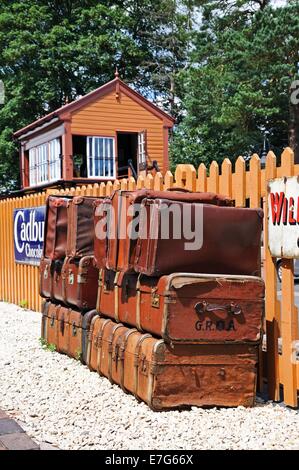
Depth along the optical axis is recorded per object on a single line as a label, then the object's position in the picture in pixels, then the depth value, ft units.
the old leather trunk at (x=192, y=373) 14.51
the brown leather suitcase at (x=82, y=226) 20.90
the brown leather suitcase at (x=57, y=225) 22.39
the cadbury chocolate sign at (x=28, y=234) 32.22
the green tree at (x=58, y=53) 110.22
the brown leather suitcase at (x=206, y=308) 14.32
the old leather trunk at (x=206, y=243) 14.70
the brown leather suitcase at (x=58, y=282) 21.81
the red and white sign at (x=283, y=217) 14.94
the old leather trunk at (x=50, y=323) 22.58
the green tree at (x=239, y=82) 74.08
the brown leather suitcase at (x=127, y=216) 15.70
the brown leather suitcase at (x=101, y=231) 17.72
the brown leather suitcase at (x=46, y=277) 23.08
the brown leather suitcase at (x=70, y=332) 20.36
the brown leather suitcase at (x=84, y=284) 20.18
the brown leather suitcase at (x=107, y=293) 17.60
